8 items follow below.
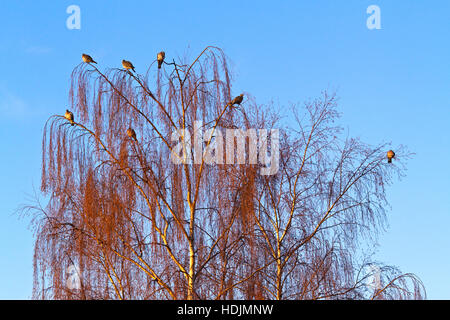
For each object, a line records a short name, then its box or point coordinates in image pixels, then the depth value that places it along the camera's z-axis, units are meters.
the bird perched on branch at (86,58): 18.39
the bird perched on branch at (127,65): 18.42
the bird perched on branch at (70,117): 18.23
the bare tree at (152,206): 17.17
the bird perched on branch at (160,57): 18.48
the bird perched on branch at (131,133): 17.80
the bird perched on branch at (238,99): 17.58
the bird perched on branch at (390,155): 22.35
